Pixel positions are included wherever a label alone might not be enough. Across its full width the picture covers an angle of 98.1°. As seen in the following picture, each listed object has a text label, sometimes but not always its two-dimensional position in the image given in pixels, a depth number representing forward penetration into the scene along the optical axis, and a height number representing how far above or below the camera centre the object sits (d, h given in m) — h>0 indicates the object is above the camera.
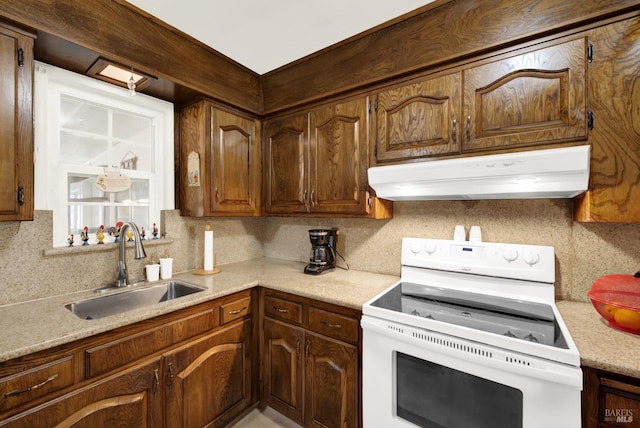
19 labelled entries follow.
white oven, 0.94 -0.51
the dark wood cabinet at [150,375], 0.99 -0.70
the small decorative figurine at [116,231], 1.73 -0.09
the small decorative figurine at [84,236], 1.60 -0.11
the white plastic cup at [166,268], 1.84 -0.34
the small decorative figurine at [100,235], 1.67 -0.11
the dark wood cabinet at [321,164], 1.74 +0.36
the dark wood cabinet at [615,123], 1.08 +0.35
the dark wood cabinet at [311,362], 1.42 -0.83
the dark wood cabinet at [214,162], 1.89 +0.39
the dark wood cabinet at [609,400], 0.86 -0.60
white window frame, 1.46 +0.50
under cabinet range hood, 1.05 +0.16
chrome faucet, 1.61 -0.28
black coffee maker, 1.98 -0.26
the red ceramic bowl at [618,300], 1.03 -0.36
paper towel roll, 2.00 -0.25
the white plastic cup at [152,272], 1.78 -0.36
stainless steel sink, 1.47 -0.48
